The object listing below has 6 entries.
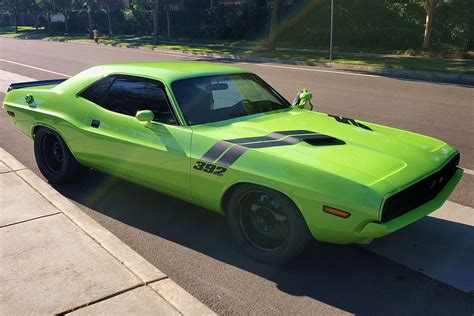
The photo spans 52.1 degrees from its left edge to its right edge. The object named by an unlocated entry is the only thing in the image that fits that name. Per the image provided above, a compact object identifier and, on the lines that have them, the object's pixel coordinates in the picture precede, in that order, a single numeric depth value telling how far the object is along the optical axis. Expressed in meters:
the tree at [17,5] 57.06
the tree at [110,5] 44.11
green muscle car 3.35
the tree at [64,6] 50.04
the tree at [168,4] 35.63
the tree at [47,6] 51.80
